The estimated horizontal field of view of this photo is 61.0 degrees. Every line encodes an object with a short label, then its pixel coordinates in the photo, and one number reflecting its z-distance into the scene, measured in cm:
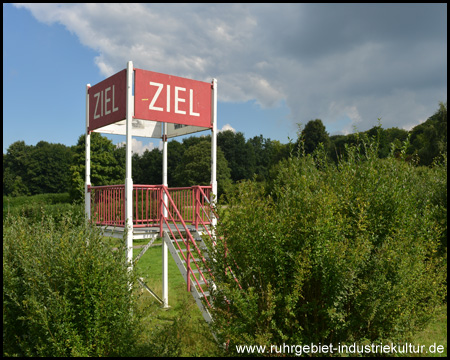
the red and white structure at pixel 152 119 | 928
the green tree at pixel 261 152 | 7900
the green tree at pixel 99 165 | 4284
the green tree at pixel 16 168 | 6488
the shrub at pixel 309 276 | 512
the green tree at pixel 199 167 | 5703
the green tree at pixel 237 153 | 7289
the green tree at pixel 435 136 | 3384
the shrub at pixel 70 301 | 539
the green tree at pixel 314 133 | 5531
